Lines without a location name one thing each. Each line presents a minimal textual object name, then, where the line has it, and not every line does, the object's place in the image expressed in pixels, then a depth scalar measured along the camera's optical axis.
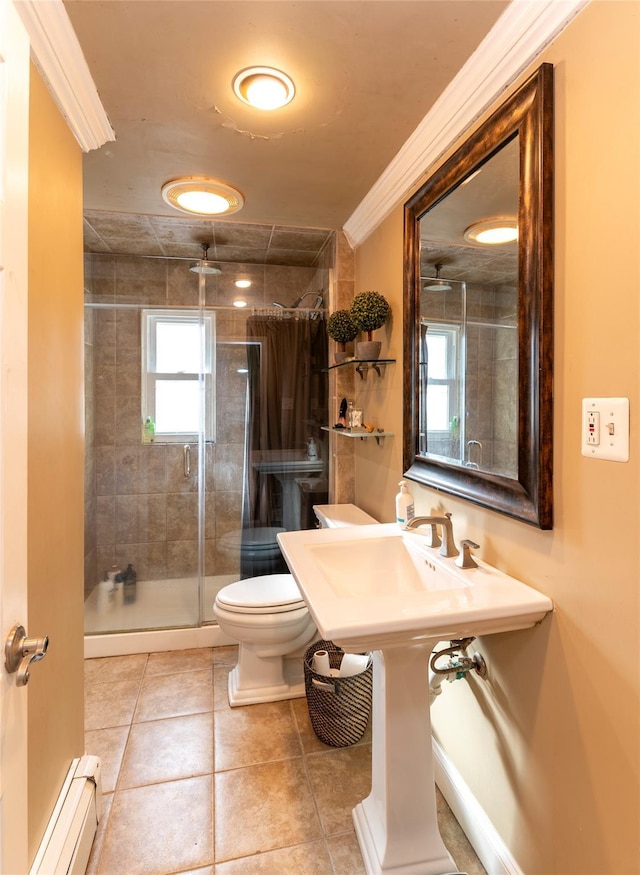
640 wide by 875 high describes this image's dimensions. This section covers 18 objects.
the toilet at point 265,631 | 2.00
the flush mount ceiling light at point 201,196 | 1.90
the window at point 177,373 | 2.86
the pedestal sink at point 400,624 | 1.00
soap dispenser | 1.66
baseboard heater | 1.09
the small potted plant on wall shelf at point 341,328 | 2.19
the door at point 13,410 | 0.70
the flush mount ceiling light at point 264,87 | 1.28
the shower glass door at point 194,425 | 2.77
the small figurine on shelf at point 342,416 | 2.40
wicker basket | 1.72
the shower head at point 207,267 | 2.83
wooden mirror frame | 1.03
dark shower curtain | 2.73
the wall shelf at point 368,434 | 1.99
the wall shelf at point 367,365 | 2.01
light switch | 0.85
